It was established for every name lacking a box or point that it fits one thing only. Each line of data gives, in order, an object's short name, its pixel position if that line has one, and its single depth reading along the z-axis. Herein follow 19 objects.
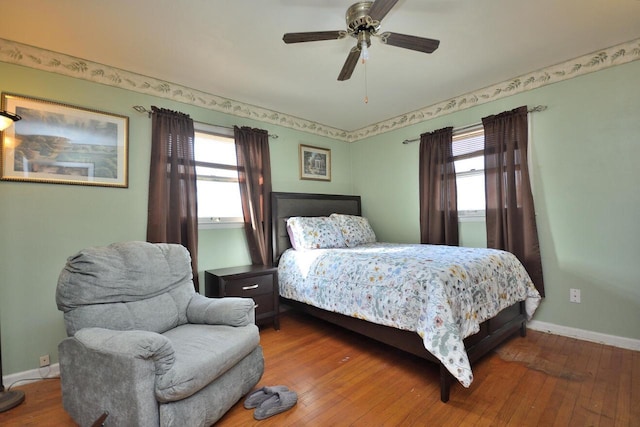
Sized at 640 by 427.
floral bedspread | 1.73
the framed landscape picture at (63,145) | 2.11
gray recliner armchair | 1.30
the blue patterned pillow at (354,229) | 3.50
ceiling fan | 1.72
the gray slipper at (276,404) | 1.63
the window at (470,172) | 3.13
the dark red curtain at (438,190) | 3.26
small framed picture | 3.91
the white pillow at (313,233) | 3.18
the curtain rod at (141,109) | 2.61
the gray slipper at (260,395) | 1.72
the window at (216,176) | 3.04
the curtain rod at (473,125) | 2.73
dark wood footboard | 1.88
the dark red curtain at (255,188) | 3.21
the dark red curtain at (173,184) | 2.62
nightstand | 2.65
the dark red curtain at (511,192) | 2.72
